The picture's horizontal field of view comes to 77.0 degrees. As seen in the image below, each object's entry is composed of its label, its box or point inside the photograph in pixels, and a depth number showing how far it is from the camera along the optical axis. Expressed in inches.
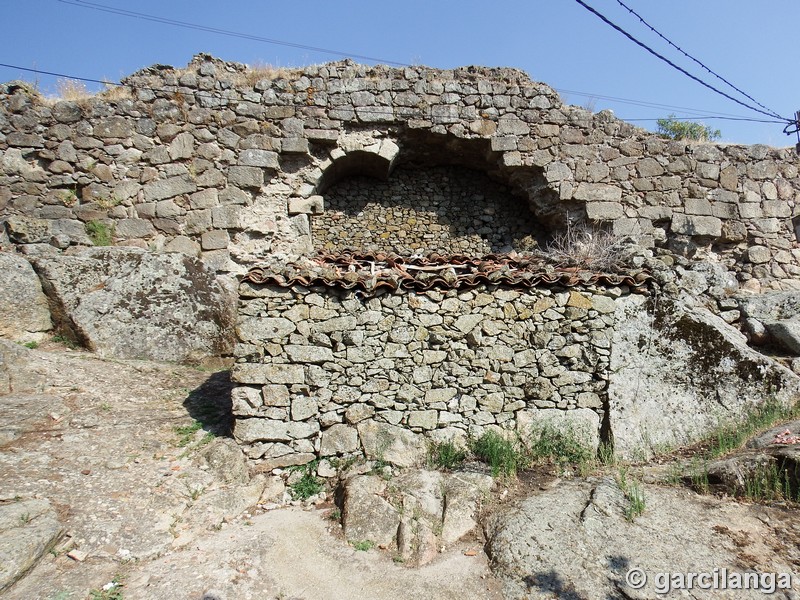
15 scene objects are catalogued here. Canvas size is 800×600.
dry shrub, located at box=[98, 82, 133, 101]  339.8
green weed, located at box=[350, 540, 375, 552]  162.7
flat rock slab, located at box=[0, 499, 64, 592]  132.4
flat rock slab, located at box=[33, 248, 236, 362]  271.6
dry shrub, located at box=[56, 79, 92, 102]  340.6
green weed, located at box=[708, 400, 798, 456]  200.2
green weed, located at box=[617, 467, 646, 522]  166.9
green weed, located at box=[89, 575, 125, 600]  133.7
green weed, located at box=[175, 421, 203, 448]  201.0
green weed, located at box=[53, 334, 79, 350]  269.9
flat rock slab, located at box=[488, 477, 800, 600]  143.2
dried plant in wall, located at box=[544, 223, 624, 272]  237.8
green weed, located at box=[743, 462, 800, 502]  167.3
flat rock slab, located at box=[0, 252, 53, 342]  264.8
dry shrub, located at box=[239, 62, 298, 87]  351.6
